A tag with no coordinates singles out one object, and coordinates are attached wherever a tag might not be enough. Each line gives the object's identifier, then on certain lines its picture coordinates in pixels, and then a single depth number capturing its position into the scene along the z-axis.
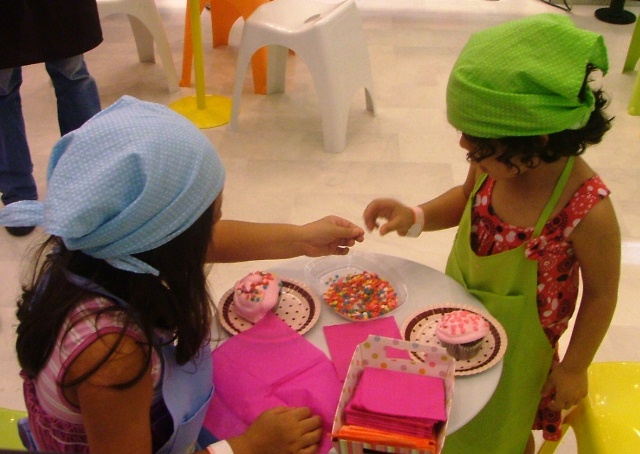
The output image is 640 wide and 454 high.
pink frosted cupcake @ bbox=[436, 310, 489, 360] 1.08
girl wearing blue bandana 0.78
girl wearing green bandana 1.00
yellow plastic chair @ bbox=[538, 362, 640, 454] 1.19
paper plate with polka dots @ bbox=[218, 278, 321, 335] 1.16
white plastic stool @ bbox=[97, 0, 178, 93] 3.05
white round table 1.01
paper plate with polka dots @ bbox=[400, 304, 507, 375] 1.08
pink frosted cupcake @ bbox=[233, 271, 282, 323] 1.16
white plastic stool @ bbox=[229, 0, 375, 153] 2.75
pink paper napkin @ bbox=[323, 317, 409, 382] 1.09
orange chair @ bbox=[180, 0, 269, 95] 3.36
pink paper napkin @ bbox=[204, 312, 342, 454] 1.02
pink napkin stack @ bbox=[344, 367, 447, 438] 0.90
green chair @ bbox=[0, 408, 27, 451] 1.15
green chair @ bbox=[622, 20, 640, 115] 3.55
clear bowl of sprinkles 1.19
